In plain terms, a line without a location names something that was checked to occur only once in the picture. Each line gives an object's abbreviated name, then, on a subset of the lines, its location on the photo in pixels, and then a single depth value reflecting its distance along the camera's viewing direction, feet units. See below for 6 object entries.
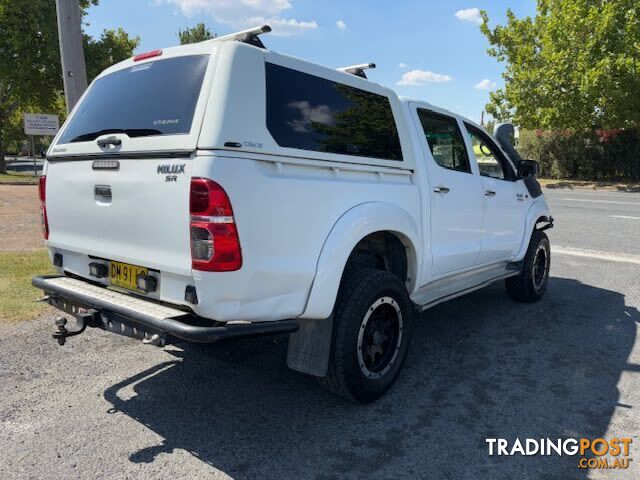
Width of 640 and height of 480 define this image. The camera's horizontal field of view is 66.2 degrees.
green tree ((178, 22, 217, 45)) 144.36
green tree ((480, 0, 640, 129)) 65.26
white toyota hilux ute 8.00
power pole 19.16
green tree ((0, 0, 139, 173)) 73.37
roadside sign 72.43
